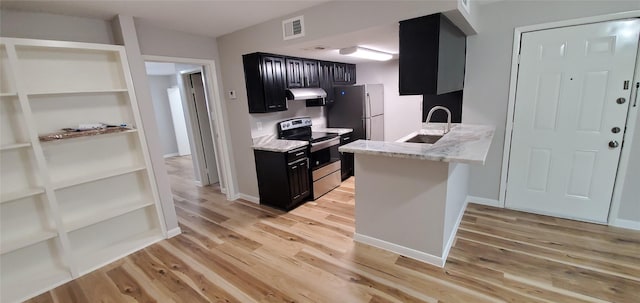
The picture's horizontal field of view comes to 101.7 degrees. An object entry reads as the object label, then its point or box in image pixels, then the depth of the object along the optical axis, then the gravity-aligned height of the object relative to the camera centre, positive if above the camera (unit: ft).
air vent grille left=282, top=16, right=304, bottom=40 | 9.11 +2.66
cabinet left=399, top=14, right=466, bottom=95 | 6.99 +1.08
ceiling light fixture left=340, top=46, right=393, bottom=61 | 10.84 +2.02
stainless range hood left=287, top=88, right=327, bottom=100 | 12.28 +0.46
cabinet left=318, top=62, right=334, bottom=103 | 14.47 +1.30
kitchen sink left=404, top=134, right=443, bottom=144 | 10.55 -1.79
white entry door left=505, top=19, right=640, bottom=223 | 8.35 -1.14
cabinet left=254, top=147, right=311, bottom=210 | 11.27 -3.20
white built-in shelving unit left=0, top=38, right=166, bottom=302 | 7.13 -1.51
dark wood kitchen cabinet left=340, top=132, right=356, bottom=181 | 14.87 -3.50
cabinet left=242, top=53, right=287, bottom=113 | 11.09 +1.06
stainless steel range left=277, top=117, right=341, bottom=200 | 12.62 -2.50
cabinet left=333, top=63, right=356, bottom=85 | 15.66 +1.62
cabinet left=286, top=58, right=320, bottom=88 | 12.55 +1.50
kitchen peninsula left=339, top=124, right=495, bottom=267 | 7.07 -2.84
